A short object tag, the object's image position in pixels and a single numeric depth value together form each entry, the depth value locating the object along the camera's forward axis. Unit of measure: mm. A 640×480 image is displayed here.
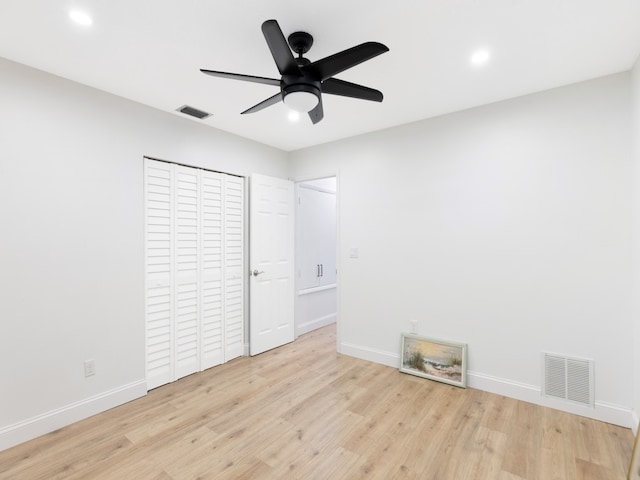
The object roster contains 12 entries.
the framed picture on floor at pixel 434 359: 3016
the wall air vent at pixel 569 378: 2471
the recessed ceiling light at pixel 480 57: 2119
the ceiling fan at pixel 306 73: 1541
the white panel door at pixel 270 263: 3836
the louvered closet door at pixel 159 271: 2953
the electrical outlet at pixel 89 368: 2522
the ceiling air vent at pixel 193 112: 2967
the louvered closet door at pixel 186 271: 3172
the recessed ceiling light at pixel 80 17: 1757
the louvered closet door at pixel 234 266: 3645
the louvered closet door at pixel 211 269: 3404
